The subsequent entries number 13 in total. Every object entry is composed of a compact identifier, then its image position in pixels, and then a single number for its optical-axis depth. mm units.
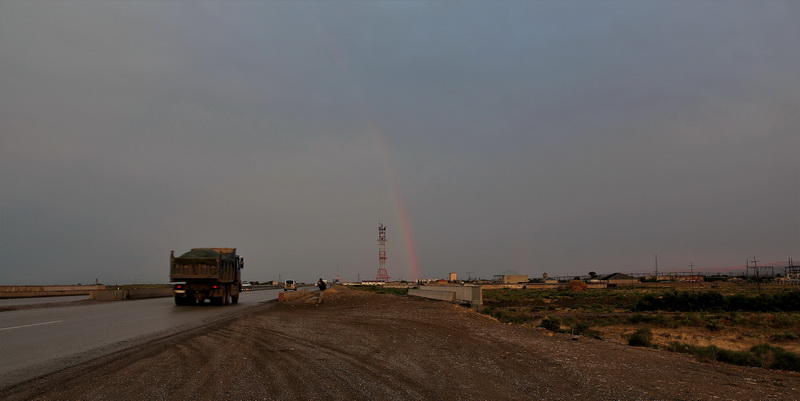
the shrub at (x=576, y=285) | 99462
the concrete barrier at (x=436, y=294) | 42409
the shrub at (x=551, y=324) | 24456
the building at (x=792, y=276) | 140375
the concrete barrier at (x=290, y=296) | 41912
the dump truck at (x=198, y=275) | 33562
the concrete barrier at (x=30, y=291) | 48969
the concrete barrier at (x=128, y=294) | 40781
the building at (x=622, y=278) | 146475
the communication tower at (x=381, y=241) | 142125
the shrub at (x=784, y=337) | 27602
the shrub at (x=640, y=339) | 19375
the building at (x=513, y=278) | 180638
